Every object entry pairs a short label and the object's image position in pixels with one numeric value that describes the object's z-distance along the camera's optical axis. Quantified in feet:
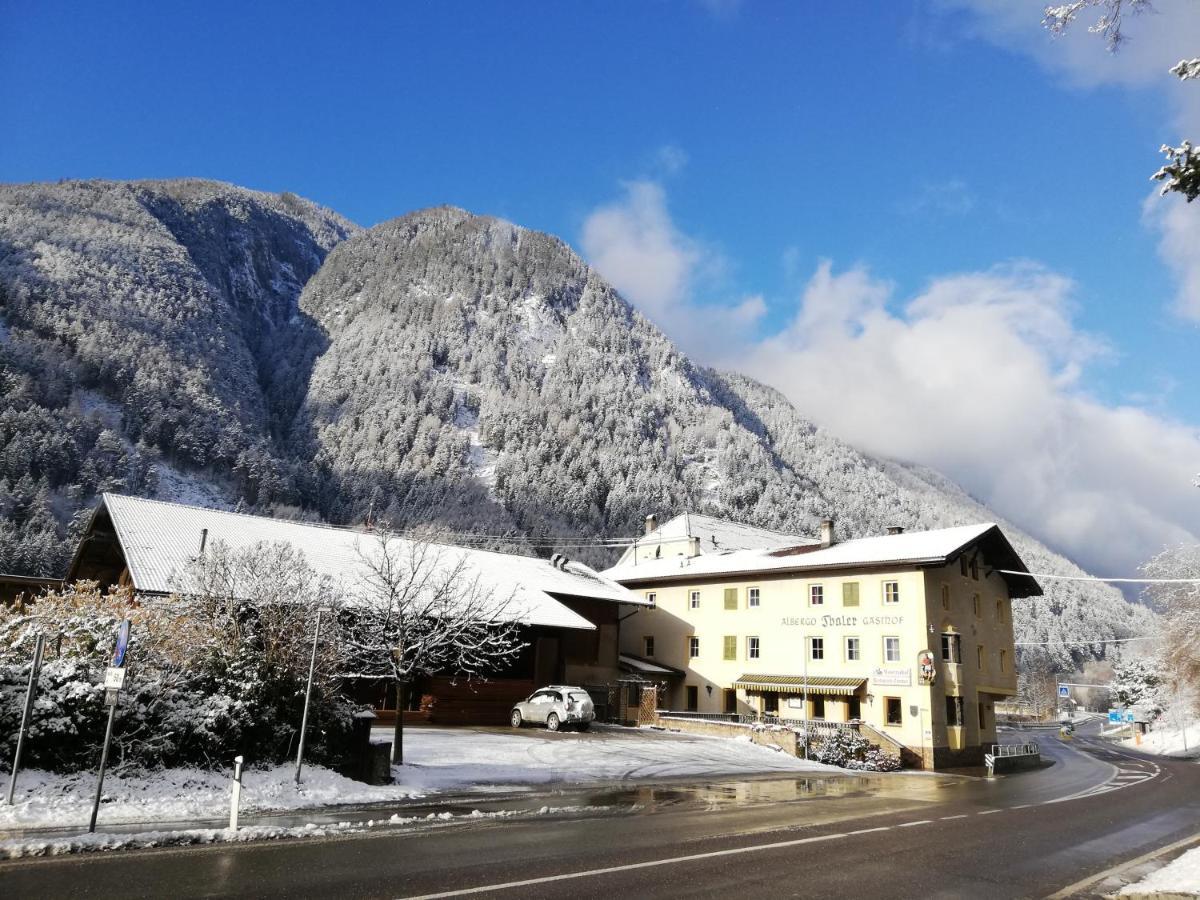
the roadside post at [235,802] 37.60
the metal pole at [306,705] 50.62
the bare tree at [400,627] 64.08
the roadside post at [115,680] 36.91
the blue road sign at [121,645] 37.93
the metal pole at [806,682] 110.93
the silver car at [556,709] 103.45
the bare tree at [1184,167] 24.70
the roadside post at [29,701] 39.79
